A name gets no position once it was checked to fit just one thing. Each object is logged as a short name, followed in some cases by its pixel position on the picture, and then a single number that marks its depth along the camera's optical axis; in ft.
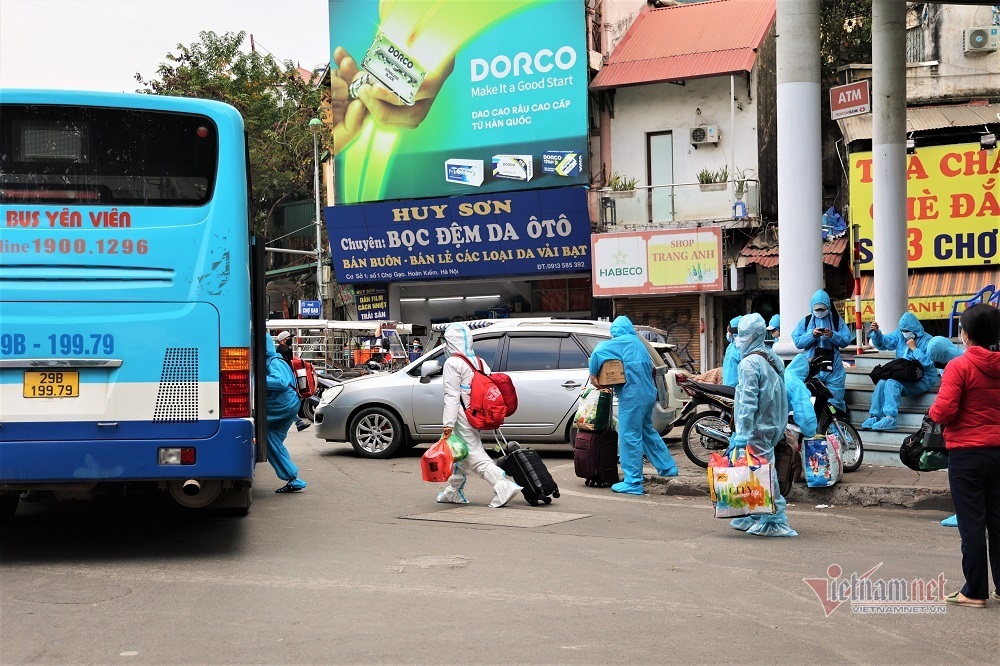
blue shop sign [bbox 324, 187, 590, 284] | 99.30
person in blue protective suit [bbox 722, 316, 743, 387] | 46.01
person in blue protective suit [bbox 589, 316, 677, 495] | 38.81
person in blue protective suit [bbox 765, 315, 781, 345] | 52.90
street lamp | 105.29
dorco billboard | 98.17
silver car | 49.93
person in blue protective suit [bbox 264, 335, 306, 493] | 37.35
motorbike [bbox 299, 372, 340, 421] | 72.69
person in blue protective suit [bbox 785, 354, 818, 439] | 35.27
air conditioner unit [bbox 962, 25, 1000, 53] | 78.18
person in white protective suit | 34.53
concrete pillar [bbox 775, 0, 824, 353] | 43.60
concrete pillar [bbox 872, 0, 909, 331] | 54.54
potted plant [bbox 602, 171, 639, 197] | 96.73
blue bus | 24.63
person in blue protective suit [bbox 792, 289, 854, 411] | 41.78
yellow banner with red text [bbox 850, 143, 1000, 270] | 77.15
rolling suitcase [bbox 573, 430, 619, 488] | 40.11
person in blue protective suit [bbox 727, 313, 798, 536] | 29.07
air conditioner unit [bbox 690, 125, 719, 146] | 93.71
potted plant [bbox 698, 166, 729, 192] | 93.04
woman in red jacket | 21.07
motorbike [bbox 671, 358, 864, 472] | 40.19
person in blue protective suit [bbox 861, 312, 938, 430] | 42.47
